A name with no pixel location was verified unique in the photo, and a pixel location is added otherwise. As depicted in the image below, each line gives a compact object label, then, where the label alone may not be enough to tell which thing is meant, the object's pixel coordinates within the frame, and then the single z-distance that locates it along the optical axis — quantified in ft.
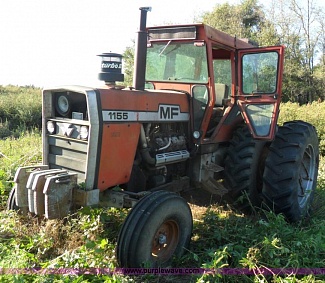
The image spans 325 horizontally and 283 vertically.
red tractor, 10.58
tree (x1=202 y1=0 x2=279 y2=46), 76.23
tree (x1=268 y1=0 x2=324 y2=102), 70.34
